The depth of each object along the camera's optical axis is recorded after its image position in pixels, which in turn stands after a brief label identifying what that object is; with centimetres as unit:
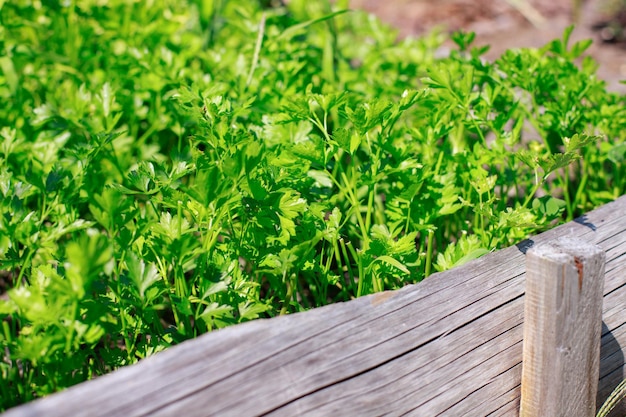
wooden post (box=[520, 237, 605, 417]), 99
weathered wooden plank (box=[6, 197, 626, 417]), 90
